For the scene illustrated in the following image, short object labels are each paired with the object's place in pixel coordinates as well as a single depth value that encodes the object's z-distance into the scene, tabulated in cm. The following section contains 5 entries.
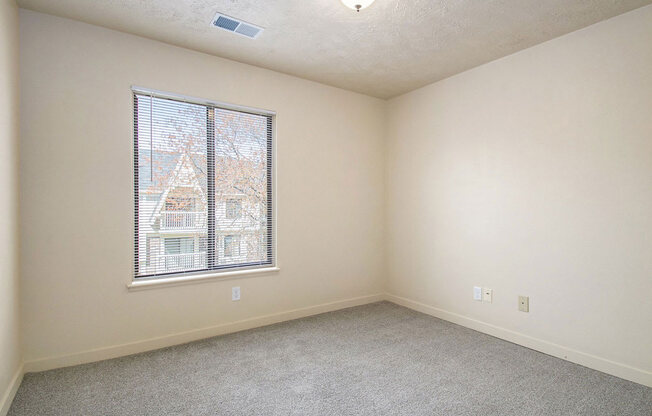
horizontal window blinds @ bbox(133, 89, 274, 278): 279
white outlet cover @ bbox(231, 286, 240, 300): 315
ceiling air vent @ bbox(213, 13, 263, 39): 244
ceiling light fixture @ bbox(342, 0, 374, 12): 208
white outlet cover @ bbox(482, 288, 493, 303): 315
